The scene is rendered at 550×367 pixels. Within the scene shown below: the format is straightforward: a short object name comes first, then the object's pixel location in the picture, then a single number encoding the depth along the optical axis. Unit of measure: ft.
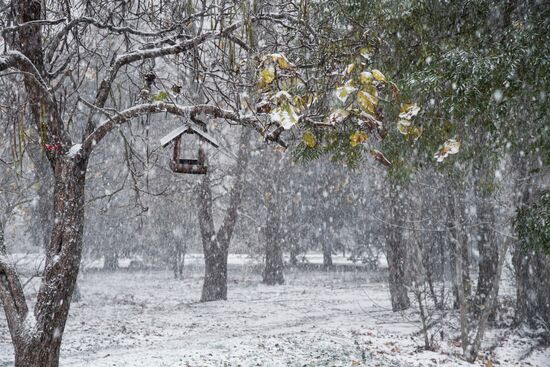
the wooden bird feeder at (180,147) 15.55
